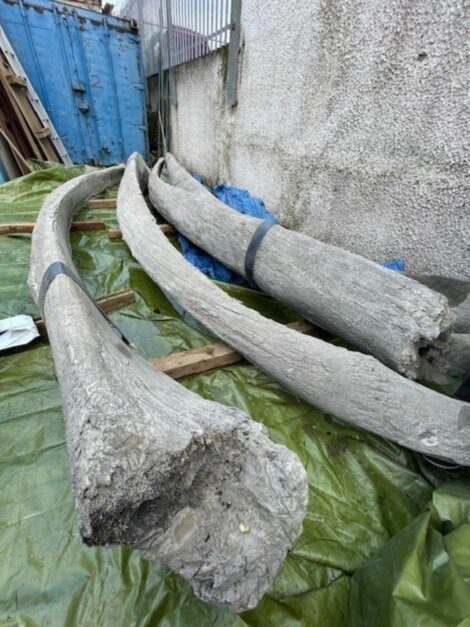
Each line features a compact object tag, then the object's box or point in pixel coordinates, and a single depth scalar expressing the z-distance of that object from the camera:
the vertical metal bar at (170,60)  4.29
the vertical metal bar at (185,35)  3.91
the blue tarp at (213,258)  2.37
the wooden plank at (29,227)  2.68
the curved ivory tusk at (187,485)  0.67
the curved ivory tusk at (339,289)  1.26
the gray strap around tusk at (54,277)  1.50
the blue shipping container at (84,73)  4.41
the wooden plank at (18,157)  3.94
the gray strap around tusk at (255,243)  1.92
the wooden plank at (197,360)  1.54
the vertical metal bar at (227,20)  3.03
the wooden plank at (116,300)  1.94
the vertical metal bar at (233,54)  2.78
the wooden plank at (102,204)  3.49
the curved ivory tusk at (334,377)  1.13
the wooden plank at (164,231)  2.75
